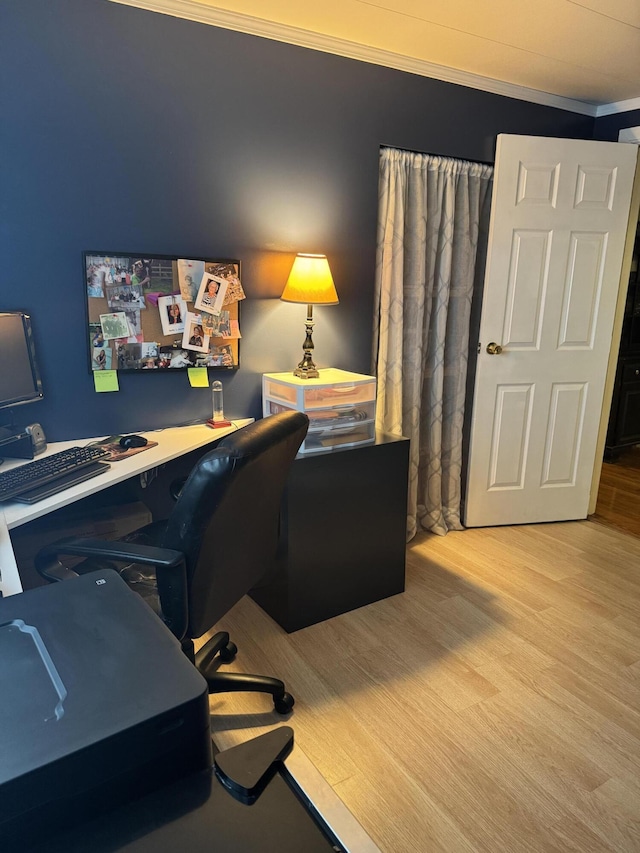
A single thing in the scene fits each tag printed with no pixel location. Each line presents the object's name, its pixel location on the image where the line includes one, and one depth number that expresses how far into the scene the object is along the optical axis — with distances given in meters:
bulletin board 2.25
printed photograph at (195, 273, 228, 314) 2.43
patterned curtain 2.82
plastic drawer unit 2.35
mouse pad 2.03
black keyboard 1.63
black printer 0.48
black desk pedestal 2.22
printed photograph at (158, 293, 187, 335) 2.37
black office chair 1.36
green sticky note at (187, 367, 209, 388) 2.49
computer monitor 1.96
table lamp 2.41
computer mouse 2.14
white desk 1.22
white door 2.96
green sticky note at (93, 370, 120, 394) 2.29
